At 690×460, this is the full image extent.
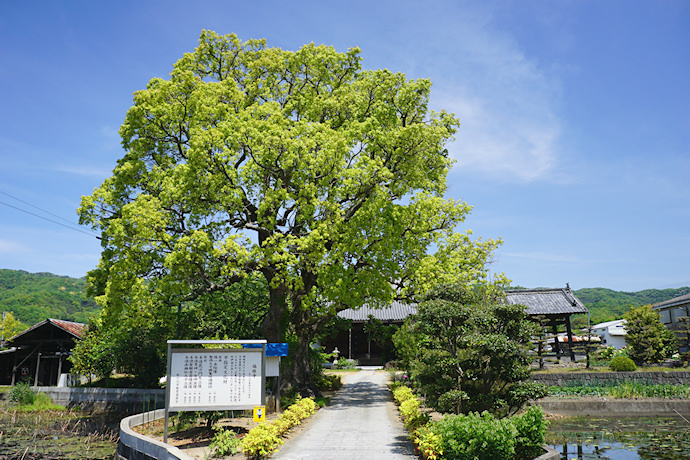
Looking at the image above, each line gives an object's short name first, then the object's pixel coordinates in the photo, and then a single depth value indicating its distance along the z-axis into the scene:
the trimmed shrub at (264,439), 9.12
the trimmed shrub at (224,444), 9.37
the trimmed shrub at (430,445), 8.54
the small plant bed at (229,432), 9.28
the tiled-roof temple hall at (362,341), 34.00
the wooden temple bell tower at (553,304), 26.94
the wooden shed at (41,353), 25.66
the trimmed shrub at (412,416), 10.95
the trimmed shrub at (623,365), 20.11
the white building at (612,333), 44.33
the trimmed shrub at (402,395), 14.75
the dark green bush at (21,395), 22.03
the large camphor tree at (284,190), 15.21
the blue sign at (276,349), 14.05
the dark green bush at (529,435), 8.49
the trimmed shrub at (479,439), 7.98
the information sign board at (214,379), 10.22
